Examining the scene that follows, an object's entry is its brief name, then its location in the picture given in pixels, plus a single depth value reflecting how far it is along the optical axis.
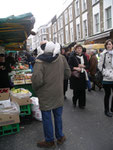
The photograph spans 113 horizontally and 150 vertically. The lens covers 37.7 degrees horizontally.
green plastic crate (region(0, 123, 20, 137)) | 3.61
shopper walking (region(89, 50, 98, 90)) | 7.21
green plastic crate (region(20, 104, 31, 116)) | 4.12
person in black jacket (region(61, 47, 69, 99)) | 6.20
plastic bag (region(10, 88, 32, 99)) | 4.06
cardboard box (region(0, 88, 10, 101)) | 3.95
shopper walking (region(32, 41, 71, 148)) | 2.71
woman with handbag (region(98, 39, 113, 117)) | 4.15
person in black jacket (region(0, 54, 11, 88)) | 4.78
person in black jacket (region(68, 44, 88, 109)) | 4.80
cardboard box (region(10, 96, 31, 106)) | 4.07
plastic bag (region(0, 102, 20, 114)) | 3.61
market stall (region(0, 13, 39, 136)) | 3.54
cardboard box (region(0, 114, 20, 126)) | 3.54
